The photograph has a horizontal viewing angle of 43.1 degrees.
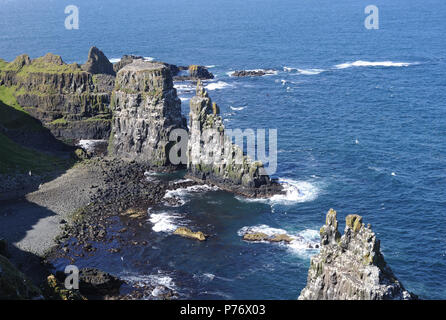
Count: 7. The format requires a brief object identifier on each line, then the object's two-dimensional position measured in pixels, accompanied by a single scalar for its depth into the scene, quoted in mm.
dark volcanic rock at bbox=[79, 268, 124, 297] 96062
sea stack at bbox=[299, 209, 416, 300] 68438
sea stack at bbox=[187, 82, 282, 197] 130625
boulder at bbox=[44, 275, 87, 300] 86562
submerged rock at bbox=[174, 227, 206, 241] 114562
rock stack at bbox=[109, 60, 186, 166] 147875
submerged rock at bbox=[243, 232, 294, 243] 111250
